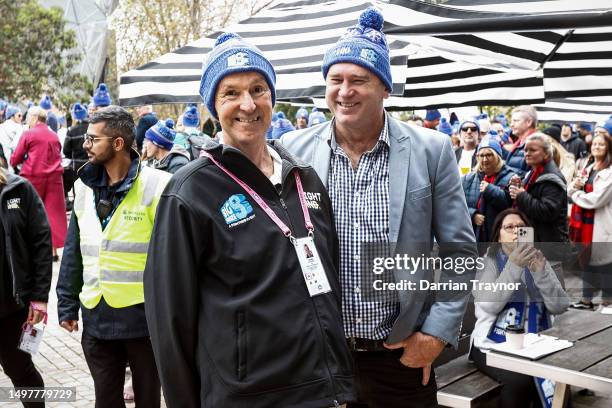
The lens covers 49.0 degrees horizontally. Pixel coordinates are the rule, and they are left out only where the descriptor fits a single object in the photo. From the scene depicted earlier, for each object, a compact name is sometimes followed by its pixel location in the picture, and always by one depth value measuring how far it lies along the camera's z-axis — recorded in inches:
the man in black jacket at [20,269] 185.3
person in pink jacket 423.2
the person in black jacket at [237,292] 83.1
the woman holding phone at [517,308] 188.5
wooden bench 172.6
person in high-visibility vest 161.0
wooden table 159.3
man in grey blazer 111.7
